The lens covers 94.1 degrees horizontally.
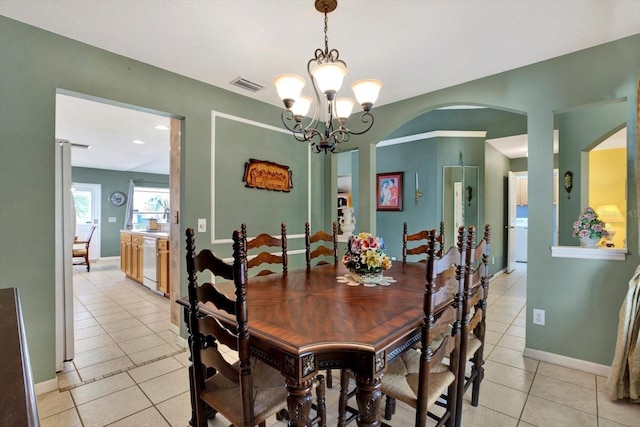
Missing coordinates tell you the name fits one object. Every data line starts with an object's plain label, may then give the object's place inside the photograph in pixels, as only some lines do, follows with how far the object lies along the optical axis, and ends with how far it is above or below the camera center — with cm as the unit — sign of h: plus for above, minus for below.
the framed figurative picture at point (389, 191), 528 +41
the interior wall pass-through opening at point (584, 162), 330 +68
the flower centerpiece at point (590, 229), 229 -12
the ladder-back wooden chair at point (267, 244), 215 -25
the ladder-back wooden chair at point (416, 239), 251 -22
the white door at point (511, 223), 611 -20
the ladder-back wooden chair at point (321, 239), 249 -26
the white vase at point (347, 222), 380 -11
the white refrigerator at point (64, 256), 238 -36
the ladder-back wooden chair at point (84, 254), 614 -85
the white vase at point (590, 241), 231 -22
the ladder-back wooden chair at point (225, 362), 110 -61
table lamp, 461 -1
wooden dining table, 107 -46
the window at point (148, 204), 839 +26
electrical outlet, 250 -87
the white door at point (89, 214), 789 -3
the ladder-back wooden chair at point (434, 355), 122 -62
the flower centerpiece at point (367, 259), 185 -29
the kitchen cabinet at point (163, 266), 415 -75
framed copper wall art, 321 +43
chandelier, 170 +77
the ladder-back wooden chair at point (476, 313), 148 -55
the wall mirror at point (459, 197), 490 +27
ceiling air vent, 282 +126
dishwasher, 444 -77
